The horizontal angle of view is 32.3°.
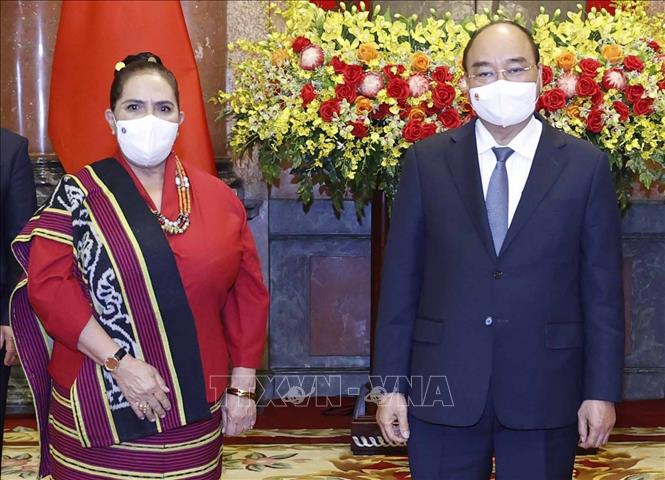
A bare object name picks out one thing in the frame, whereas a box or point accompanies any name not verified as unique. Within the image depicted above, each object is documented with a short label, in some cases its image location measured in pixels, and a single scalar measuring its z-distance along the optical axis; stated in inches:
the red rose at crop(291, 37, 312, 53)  190.7
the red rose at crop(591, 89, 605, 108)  186.7
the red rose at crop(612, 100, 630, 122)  187.0
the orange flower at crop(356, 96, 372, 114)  186.7
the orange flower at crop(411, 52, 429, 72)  187.3
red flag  213.0
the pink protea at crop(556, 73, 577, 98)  187.3
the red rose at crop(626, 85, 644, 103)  187.0
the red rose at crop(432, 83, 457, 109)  184.4
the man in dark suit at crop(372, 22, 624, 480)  117.6
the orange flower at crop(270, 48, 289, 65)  192.4
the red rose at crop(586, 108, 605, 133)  187.0
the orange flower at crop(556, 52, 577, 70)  187.3
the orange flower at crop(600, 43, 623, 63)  188.2
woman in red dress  114.4
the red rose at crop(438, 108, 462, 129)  188.7
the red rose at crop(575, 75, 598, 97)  185.6
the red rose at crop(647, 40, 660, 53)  192.4
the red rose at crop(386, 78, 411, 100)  186.1
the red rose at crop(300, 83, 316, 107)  188.3
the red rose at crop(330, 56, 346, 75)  188.1
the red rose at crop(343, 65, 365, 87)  187.0
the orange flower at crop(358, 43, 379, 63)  188.5
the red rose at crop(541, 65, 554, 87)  186.1
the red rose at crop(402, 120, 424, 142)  185.8
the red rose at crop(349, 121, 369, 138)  187.1
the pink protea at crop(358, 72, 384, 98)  187.3
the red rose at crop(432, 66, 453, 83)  186.9
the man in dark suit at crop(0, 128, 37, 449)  161.2
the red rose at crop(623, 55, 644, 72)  187.2
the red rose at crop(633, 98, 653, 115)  187.3
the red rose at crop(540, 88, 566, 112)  184.9
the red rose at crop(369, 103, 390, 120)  190.4
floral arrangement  187.3
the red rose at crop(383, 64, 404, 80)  187.9
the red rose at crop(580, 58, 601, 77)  186.9
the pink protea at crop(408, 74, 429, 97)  186.8
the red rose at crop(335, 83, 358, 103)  187.5
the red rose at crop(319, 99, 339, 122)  186.6
